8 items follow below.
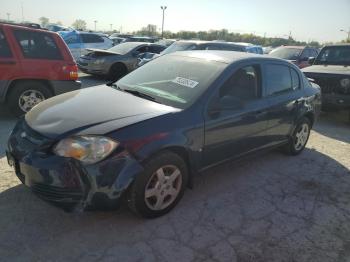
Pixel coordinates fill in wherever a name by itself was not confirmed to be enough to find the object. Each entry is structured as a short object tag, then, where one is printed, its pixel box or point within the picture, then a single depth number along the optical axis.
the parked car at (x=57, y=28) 25.02
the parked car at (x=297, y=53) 12.50
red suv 5.95
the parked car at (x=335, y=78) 7.73
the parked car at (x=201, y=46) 10.79
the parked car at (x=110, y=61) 11.83
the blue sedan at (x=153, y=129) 2.89
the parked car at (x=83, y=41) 15.72
